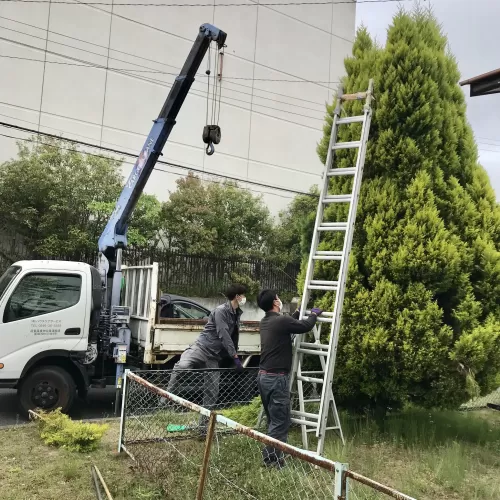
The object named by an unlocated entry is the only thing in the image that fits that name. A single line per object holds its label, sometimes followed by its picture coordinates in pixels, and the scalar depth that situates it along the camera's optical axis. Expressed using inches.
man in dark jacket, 177.8
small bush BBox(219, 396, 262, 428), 217.8
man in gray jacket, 234.7
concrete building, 707.4
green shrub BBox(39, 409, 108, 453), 202.4
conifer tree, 197.2
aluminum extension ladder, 185.8
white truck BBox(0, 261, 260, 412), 262.4
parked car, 334.3
